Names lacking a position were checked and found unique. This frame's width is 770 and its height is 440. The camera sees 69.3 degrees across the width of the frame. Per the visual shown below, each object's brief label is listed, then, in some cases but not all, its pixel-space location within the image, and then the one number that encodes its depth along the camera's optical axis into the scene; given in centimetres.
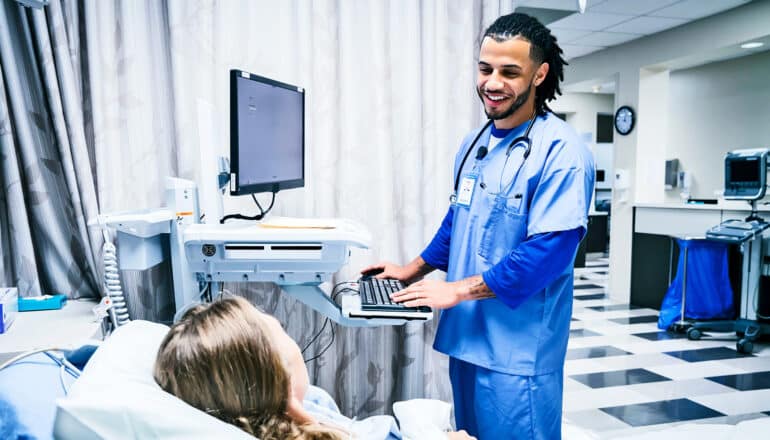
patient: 78
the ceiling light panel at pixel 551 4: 407
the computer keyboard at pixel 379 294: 138
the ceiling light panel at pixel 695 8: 403
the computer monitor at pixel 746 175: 374
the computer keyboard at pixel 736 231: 348
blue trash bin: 393
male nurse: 139
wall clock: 496
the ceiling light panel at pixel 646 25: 443
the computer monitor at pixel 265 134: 144
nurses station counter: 402
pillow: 65
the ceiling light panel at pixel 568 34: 477
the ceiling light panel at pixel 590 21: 433
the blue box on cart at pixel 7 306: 139
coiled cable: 163
